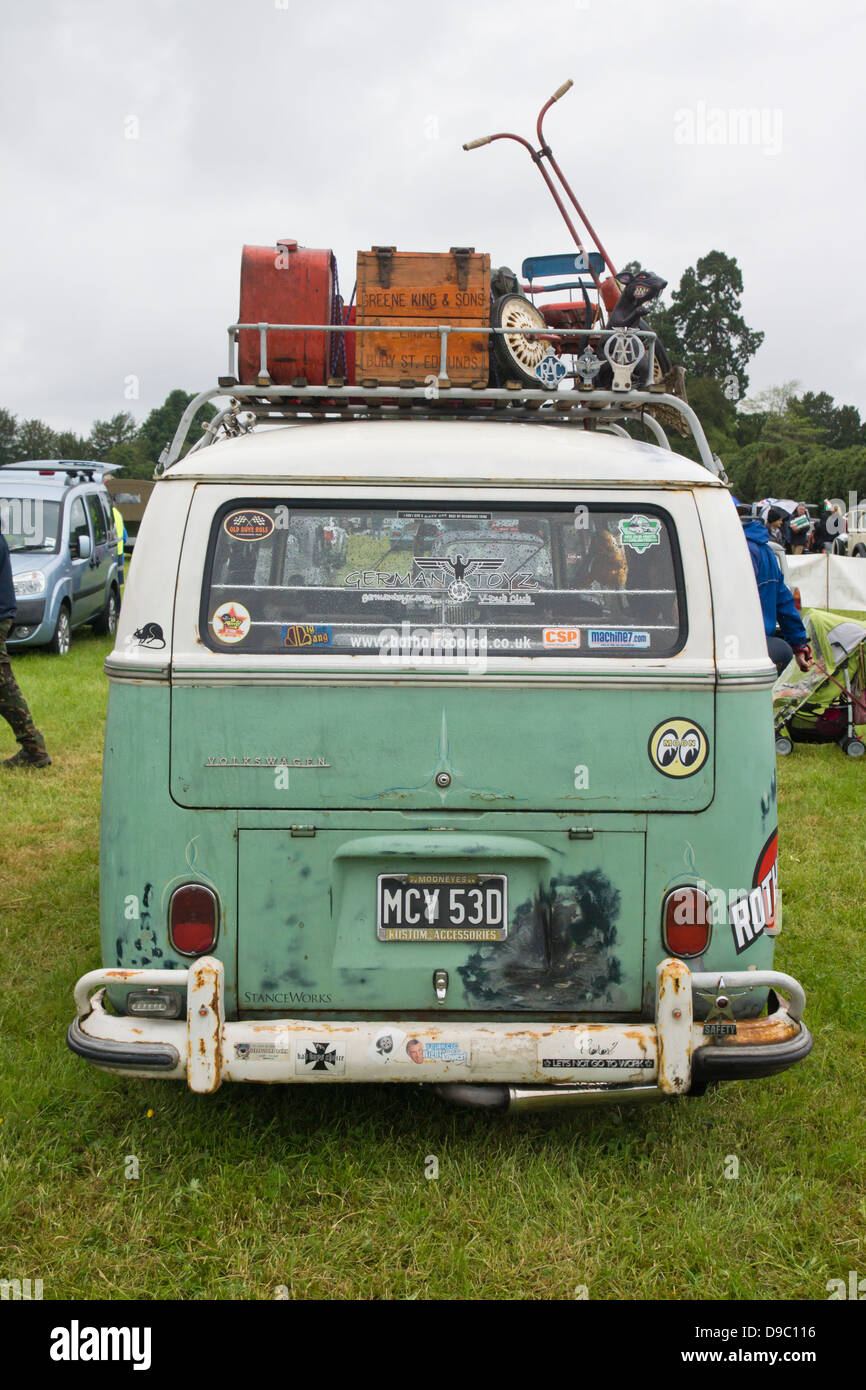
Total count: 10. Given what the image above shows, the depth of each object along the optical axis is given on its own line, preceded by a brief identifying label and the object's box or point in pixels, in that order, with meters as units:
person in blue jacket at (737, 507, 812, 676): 8.04
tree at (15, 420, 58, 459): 84.81
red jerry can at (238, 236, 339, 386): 4.14
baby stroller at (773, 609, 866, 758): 9.37
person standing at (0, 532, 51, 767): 8.17
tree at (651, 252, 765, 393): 78.12
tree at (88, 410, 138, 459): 95.49
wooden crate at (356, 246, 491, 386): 4.20
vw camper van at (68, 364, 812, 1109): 3.29
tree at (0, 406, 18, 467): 83.37
